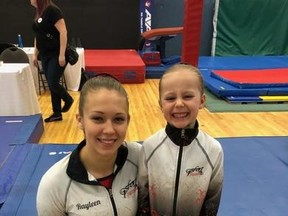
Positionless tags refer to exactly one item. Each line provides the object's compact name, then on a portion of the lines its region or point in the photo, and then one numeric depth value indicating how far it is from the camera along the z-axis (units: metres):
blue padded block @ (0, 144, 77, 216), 2.10
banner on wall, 7.38
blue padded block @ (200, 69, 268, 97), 5.12
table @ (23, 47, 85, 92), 5.62
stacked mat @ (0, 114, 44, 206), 2.46
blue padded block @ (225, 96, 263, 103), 5.09
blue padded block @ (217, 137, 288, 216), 2.28
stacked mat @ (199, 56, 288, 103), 5.13
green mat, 4.81
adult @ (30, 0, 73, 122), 3.61
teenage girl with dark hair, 1.20
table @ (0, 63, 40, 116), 3.70
